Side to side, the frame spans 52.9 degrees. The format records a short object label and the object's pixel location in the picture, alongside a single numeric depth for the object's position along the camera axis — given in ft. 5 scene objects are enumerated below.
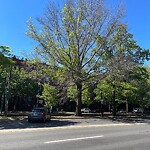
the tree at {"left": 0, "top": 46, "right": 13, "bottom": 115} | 50.96
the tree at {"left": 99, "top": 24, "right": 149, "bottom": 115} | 61.03
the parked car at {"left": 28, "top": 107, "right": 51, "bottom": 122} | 47.37
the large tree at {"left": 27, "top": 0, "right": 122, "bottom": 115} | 63.28
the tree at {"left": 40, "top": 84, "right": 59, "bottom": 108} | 73.35
